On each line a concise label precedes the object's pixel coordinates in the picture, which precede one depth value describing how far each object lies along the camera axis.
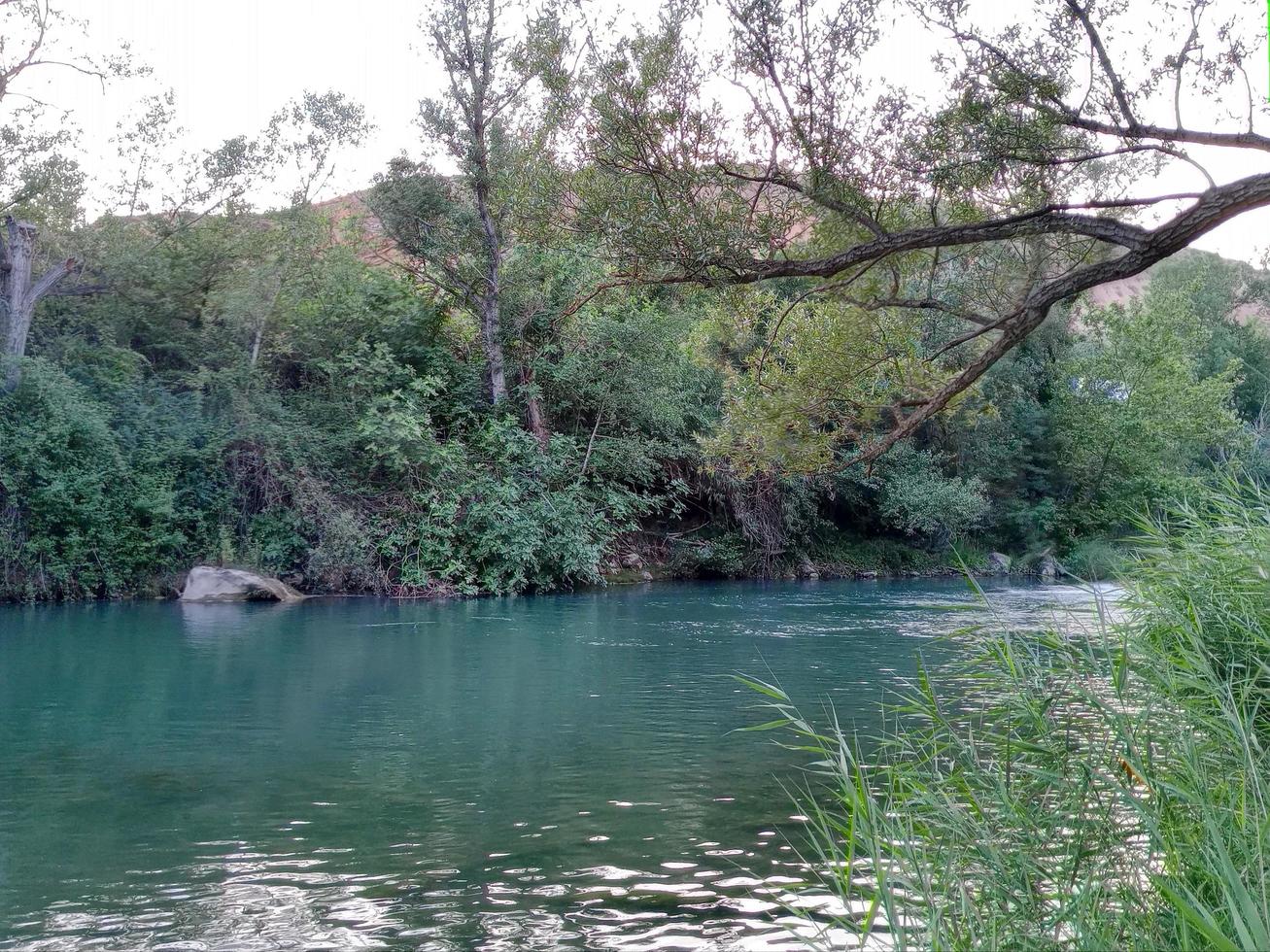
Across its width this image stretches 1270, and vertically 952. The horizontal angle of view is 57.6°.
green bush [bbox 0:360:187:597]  20.84
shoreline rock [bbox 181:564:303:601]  21.86
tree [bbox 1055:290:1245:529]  36.38
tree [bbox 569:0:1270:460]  8.55
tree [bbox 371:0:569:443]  25.30
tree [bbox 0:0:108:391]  21.94
